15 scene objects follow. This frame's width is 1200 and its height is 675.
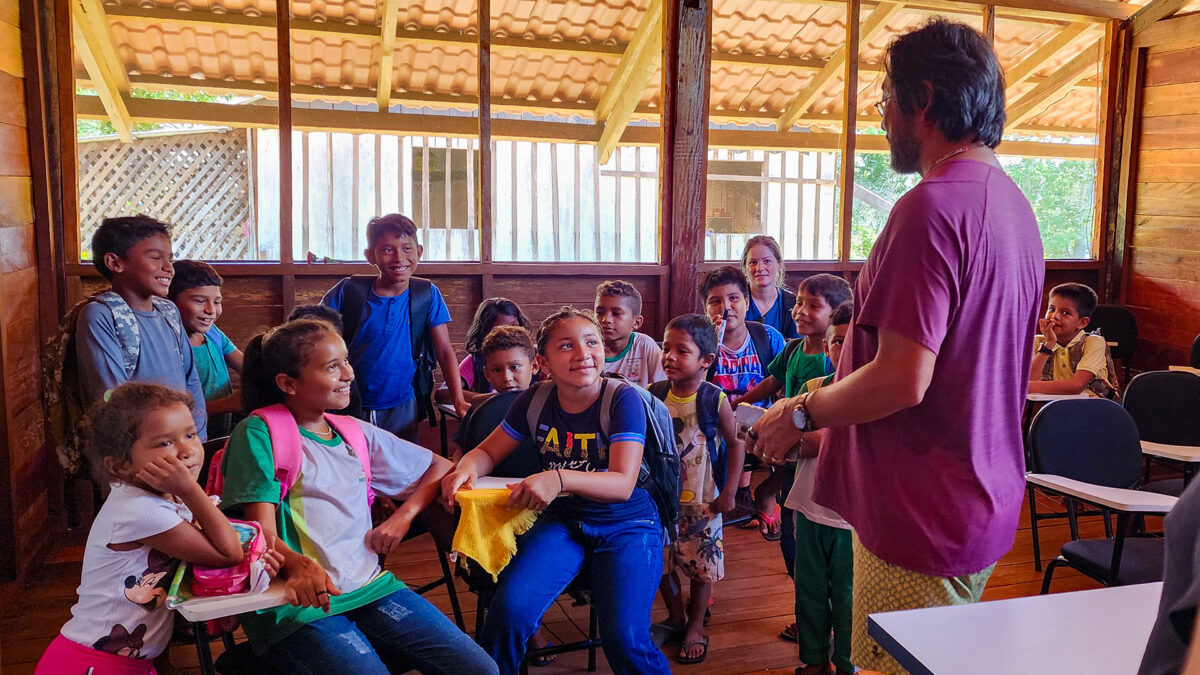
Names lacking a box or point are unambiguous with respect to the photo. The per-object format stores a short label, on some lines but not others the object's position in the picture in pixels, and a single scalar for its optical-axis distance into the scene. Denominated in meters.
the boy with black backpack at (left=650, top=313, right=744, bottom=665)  2.84
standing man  1.35
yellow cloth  2.06
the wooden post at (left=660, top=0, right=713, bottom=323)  5.02
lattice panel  4.26
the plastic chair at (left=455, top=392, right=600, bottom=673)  2.43
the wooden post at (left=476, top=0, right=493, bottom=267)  4.86
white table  1.10
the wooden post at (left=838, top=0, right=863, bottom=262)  5.52
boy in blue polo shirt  3.60
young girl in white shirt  1.78
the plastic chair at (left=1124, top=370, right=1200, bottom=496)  3.46
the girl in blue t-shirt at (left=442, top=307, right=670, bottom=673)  2.07
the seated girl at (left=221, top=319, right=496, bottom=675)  1.82
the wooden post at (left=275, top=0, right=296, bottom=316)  4.52
